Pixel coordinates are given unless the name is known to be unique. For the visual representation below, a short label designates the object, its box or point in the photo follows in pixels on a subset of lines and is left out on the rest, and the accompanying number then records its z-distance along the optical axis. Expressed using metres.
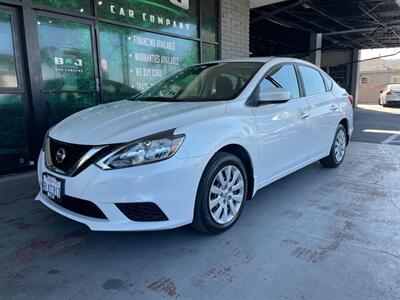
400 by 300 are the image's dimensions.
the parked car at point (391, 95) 19.42
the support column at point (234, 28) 7.80
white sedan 2.32
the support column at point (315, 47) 15.78
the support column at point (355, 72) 20.66
